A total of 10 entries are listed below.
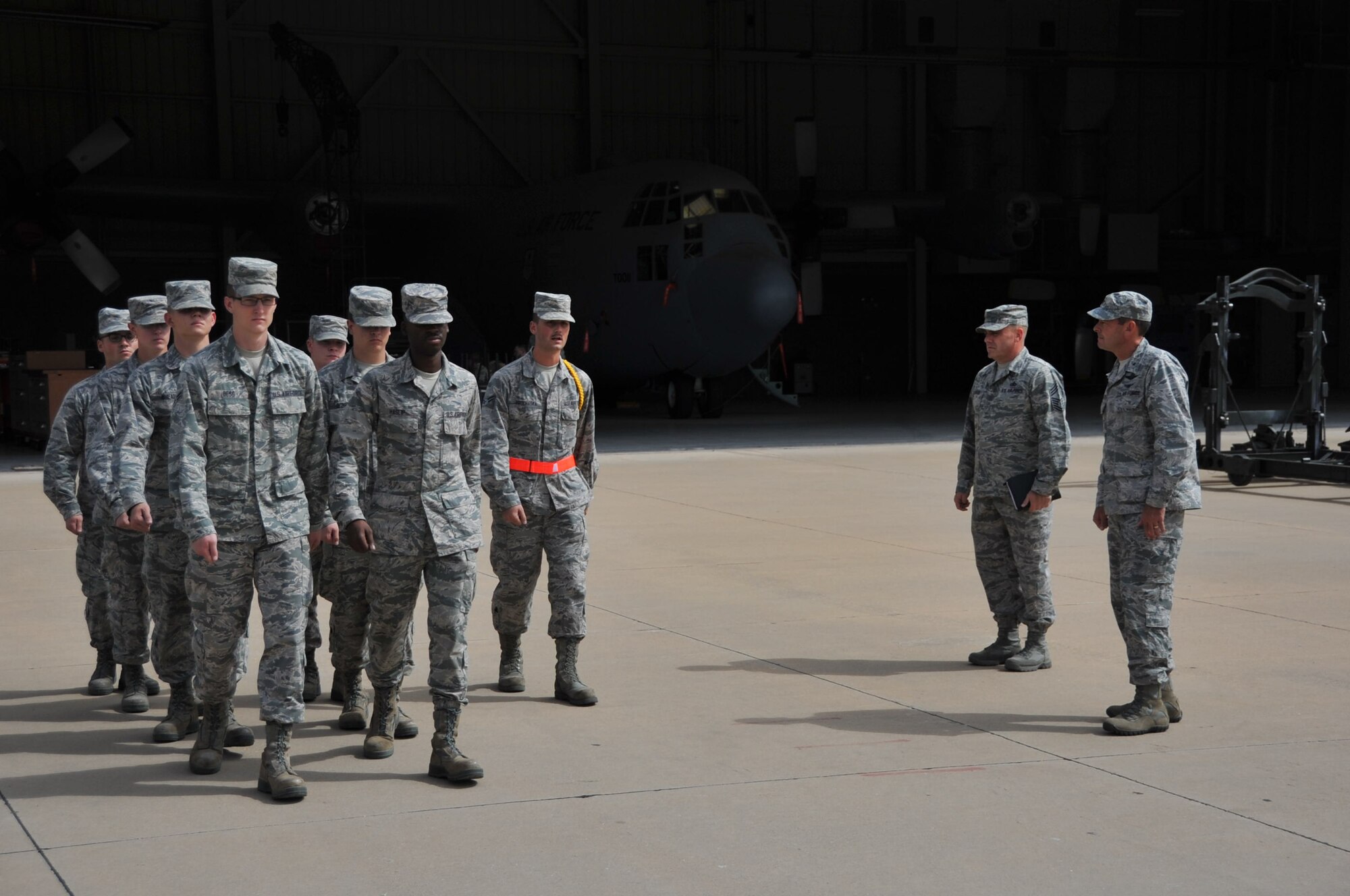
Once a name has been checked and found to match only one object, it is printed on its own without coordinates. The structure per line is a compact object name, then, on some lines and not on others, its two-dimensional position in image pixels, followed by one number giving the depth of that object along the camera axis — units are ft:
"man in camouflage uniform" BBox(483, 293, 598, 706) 22.08
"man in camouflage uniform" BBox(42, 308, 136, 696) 22.12
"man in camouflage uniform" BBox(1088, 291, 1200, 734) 19.76
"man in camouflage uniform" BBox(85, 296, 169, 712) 21.38
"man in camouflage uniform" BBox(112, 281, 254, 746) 19.54
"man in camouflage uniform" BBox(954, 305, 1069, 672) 23.89
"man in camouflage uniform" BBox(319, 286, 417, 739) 19.76
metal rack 49.80
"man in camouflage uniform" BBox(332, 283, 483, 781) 18.19
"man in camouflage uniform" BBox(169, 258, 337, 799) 17.51
